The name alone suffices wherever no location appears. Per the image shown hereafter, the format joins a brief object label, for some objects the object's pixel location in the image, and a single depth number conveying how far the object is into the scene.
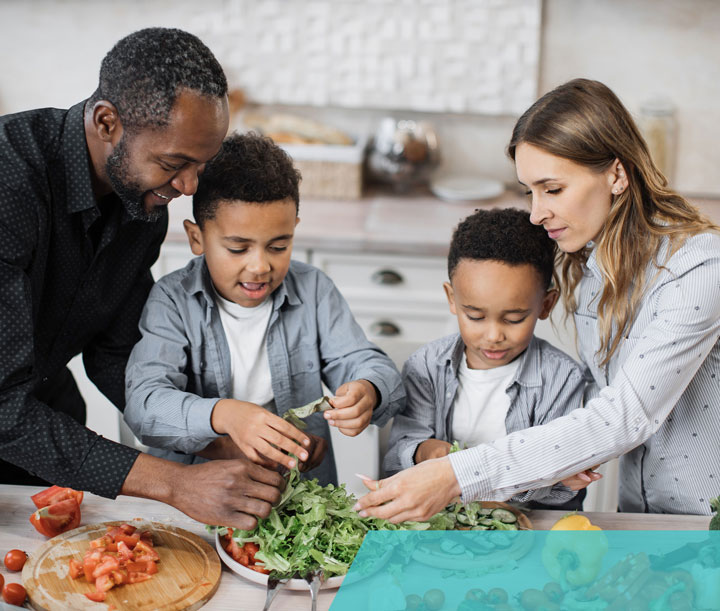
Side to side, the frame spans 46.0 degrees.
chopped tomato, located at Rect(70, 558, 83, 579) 1.25
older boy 1.44
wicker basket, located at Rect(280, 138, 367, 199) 3.11
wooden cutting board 1.21
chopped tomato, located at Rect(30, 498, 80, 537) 1.37
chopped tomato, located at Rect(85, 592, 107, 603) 1.21
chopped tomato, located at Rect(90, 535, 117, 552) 1.30
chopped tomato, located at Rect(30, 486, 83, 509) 1.42
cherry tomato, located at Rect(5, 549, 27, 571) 1.28
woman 1.33
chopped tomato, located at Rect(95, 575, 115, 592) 1.23
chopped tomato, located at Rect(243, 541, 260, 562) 1.32
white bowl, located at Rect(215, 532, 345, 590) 1.25
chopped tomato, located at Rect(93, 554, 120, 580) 1.25
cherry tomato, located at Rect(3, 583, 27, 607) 1.21
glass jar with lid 3.21
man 1.33
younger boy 1.59
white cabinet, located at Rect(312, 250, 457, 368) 2.84
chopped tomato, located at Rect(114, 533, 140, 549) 1.32
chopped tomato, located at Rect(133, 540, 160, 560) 1.30
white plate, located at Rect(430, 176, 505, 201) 3.16
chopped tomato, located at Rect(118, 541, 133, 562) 1.28
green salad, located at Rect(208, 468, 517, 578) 1.29
